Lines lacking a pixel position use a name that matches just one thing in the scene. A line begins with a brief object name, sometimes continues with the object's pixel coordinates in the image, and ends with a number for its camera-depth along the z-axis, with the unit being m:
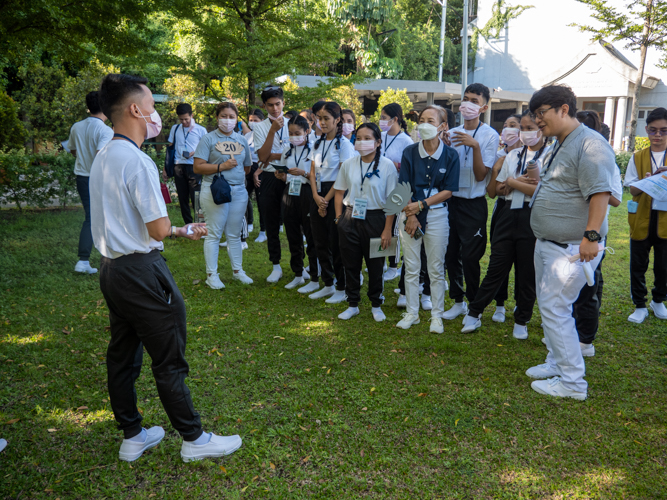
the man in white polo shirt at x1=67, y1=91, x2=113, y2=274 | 6.53
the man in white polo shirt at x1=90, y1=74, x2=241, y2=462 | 2.54
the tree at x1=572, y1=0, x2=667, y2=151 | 17.98
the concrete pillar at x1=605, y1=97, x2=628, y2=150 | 25.92
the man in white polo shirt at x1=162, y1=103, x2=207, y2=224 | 8.80
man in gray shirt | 3.27
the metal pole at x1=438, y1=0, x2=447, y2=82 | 33.34
